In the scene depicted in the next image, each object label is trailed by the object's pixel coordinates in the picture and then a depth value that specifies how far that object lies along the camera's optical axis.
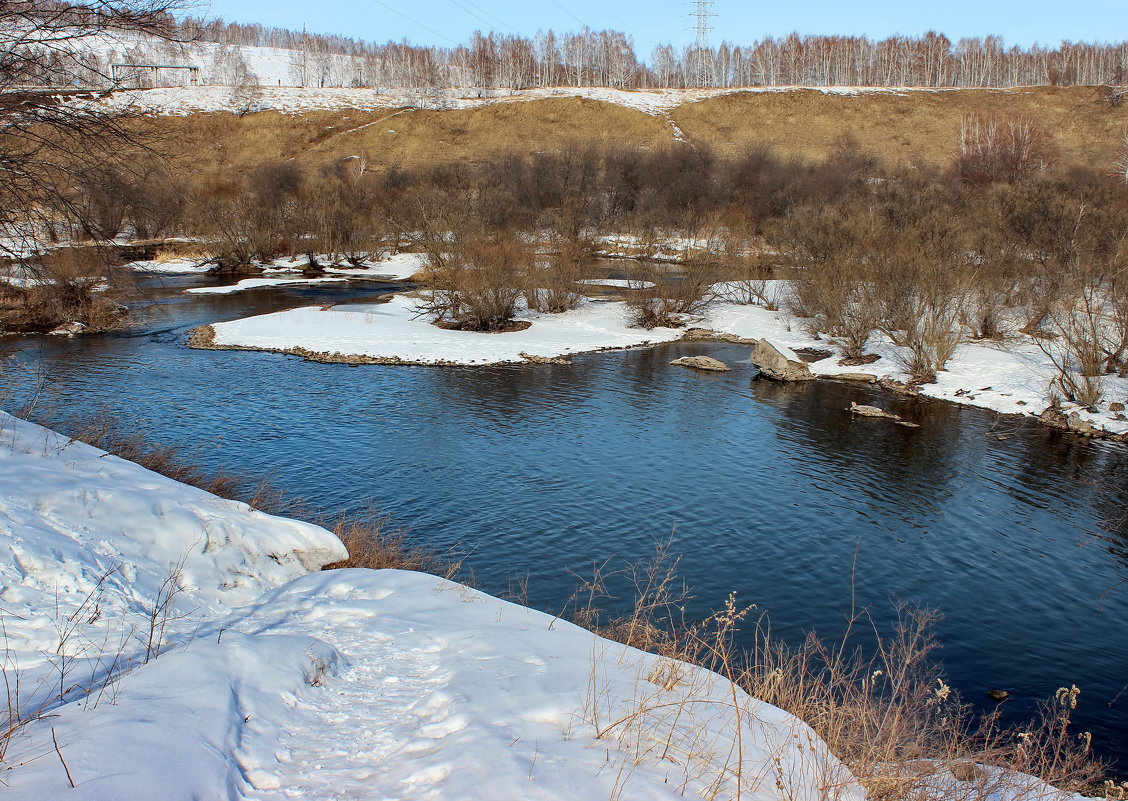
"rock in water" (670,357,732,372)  32.22
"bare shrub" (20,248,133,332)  34.16
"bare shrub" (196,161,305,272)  57.91
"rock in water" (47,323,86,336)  34.84
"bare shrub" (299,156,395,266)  61.75
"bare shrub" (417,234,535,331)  37.69
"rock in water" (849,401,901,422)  25.98
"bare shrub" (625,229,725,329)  40.94
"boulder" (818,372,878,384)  31.33
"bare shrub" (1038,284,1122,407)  25.94
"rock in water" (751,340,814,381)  30.62
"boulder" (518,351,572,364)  33.28
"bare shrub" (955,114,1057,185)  63.72
